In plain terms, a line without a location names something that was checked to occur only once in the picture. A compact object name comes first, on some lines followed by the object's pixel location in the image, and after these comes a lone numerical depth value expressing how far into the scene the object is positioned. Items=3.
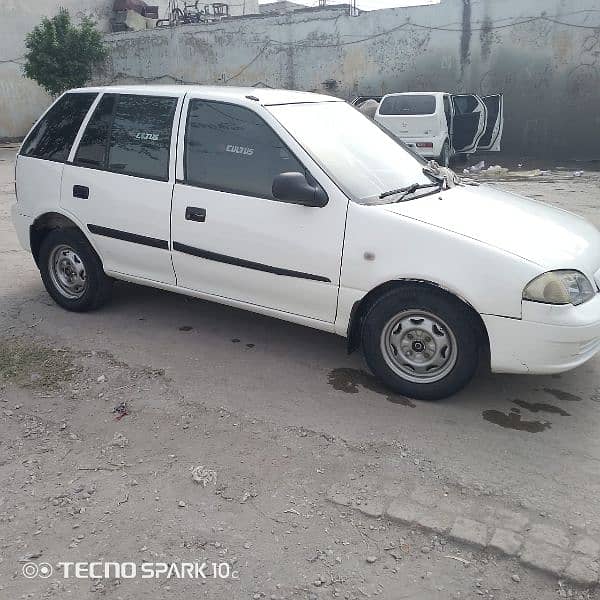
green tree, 21.28
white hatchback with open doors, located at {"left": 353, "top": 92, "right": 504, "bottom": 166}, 13.28
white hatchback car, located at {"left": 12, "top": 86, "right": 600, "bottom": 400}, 3.24
